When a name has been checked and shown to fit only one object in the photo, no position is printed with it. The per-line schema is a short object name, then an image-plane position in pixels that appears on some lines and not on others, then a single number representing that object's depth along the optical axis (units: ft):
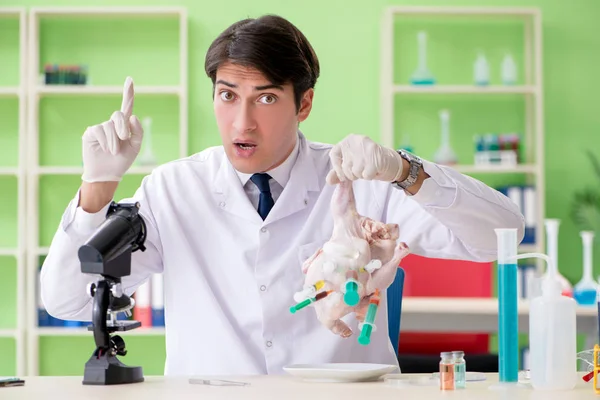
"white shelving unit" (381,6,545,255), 16.87
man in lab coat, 7.73
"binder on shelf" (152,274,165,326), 16.00
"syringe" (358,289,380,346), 6.59
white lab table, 6.33
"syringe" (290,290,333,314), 6.71
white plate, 6.78
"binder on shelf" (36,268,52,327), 16.68
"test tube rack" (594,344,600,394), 6.43
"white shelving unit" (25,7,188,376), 16.76
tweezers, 6.73
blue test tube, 6.62
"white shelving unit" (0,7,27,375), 16.71
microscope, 6.73
